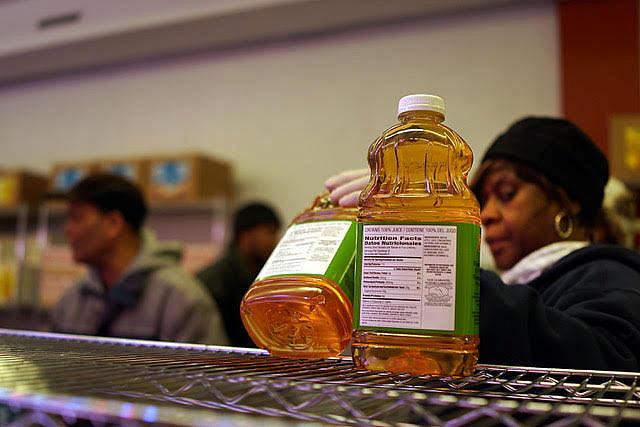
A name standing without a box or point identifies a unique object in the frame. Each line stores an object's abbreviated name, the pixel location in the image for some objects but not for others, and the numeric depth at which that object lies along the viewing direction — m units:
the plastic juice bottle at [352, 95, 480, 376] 0.66
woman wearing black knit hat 0.89
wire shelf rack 0.44
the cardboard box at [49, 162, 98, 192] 4.85
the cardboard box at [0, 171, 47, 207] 5.07
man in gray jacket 2.62
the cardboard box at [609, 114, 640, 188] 3.35
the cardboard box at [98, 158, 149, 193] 4.62
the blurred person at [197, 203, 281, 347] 3.26
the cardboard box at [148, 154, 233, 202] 4.47
